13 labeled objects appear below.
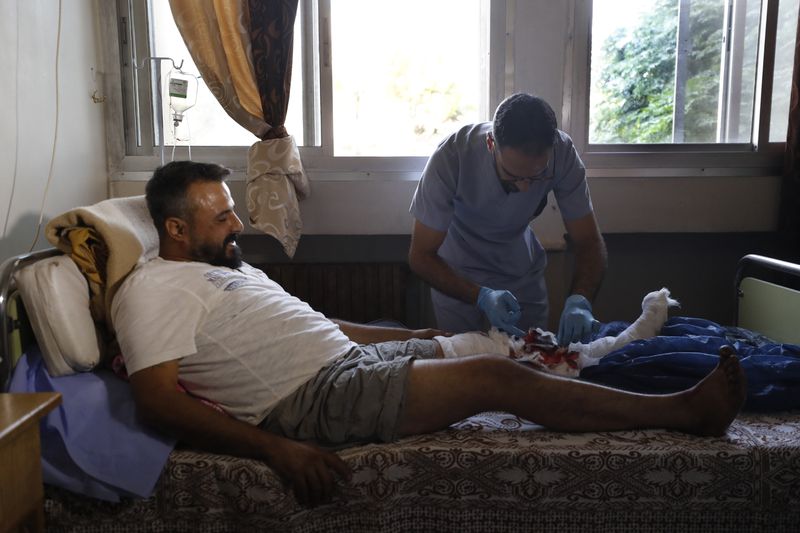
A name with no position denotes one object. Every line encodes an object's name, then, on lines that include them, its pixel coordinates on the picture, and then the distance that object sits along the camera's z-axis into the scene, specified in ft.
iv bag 7.59
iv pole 7.90
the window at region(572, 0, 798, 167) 8.69
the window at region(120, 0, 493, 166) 8.60
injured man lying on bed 4.27
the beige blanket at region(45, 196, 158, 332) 4.82
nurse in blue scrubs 6.25
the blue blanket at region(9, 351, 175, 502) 4.19
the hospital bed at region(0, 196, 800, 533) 4.27
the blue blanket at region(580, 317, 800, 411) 5.00
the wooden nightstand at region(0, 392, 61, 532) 3.25
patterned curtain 7.79
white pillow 4.57
